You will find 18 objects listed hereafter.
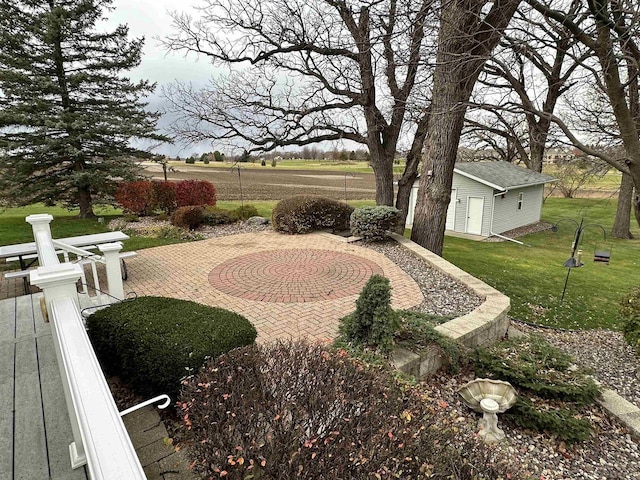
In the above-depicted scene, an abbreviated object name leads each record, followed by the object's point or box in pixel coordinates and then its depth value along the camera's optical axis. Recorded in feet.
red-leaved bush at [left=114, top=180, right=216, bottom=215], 41.75
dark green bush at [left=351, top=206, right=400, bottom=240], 30.17
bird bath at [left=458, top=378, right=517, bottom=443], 10.39
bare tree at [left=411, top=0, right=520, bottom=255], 21.54
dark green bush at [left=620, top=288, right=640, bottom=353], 16.03
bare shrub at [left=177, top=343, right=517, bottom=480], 5.31
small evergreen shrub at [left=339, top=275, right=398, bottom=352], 11.72
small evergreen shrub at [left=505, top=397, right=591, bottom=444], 10.71
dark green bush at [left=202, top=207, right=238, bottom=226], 38.17
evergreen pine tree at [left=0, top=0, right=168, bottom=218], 36.73
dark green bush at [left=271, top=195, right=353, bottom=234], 34.45
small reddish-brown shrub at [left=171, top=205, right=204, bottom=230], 35.88
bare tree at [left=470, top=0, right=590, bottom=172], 17.49
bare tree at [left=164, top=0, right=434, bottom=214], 32.78
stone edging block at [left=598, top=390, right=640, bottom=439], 11.59
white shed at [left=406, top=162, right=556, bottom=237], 57.82
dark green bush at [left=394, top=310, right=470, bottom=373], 12.47
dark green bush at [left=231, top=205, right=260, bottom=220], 41.14
